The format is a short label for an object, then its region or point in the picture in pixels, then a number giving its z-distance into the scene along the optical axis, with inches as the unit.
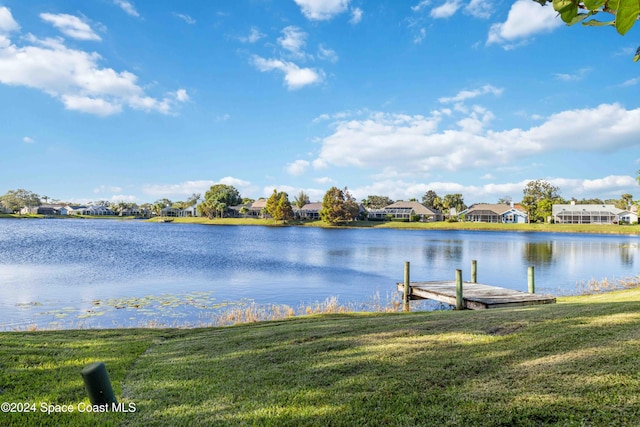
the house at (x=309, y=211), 4175.4
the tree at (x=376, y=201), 5103.8
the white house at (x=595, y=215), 3580.2
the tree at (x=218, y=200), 4338.1
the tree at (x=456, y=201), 4593.0
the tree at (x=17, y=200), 5241.1
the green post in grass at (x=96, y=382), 113.6
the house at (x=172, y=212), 5098.4
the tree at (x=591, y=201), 4350.4
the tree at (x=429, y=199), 4875.0
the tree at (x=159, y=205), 5445.9
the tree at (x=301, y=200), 4458.7
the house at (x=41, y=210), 5319.9
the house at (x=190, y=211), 4942.9
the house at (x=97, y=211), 5669.3
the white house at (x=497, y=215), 3814.0
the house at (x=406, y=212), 3996.1
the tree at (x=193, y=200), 5555.6
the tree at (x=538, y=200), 3506.4
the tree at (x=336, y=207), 3518.7
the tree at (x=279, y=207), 3735.2
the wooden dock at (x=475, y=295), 531.8
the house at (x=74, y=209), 5723.4
